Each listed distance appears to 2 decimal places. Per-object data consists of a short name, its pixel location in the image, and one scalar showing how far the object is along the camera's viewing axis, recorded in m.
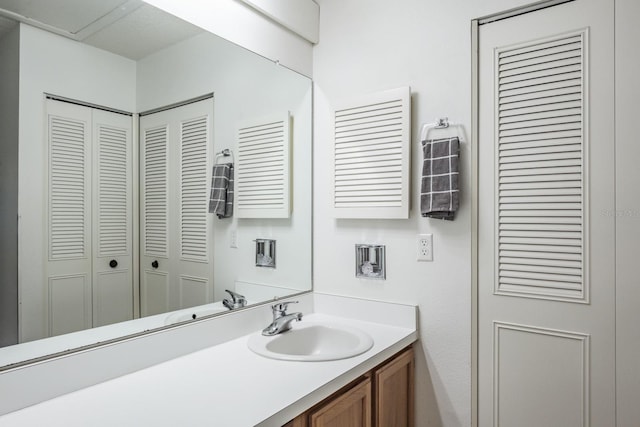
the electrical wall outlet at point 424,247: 1.70
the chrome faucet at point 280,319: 1.66
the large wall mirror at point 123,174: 1.05
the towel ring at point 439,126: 1.62
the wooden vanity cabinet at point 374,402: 1.20
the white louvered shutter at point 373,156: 1.73
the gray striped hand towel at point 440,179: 1.57
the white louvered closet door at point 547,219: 1.37
